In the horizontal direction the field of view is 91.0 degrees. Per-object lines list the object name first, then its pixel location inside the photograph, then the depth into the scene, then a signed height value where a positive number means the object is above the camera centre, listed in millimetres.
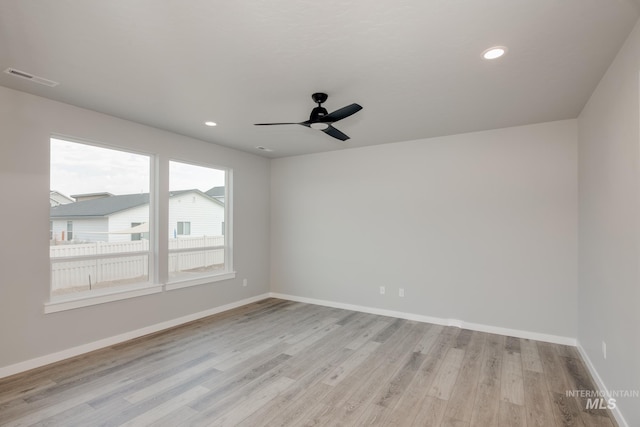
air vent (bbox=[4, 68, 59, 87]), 2625 +1236
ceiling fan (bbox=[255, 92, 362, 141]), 2768 +935
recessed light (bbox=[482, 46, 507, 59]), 2246 +1208
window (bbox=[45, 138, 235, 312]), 3443 -95
